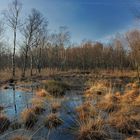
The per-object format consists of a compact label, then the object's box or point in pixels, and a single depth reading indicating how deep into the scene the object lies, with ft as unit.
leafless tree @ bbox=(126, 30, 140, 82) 47.93
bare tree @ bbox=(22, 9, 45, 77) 56.73
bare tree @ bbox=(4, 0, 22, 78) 51.59
